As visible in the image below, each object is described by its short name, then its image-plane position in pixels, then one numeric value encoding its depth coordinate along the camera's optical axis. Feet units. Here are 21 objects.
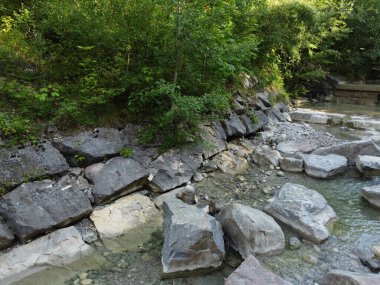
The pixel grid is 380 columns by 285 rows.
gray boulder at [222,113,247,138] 22.15
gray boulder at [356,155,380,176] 18.03
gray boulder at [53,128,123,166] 14.46
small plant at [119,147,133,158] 15.61
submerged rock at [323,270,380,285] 8.45
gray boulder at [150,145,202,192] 15.56
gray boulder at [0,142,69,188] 12.46
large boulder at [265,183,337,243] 12.41
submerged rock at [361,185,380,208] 14.76
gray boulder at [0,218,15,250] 10.80
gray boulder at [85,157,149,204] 13.84
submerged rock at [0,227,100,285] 10.11
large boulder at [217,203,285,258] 11.39
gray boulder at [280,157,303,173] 19.06
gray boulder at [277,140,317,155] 21.79
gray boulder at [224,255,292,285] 9.04
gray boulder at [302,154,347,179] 18.07
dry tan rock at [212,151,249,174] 18.72
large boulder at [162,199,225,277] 10.32
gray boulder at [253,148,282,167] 19.86
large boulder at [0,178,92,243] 11.29
